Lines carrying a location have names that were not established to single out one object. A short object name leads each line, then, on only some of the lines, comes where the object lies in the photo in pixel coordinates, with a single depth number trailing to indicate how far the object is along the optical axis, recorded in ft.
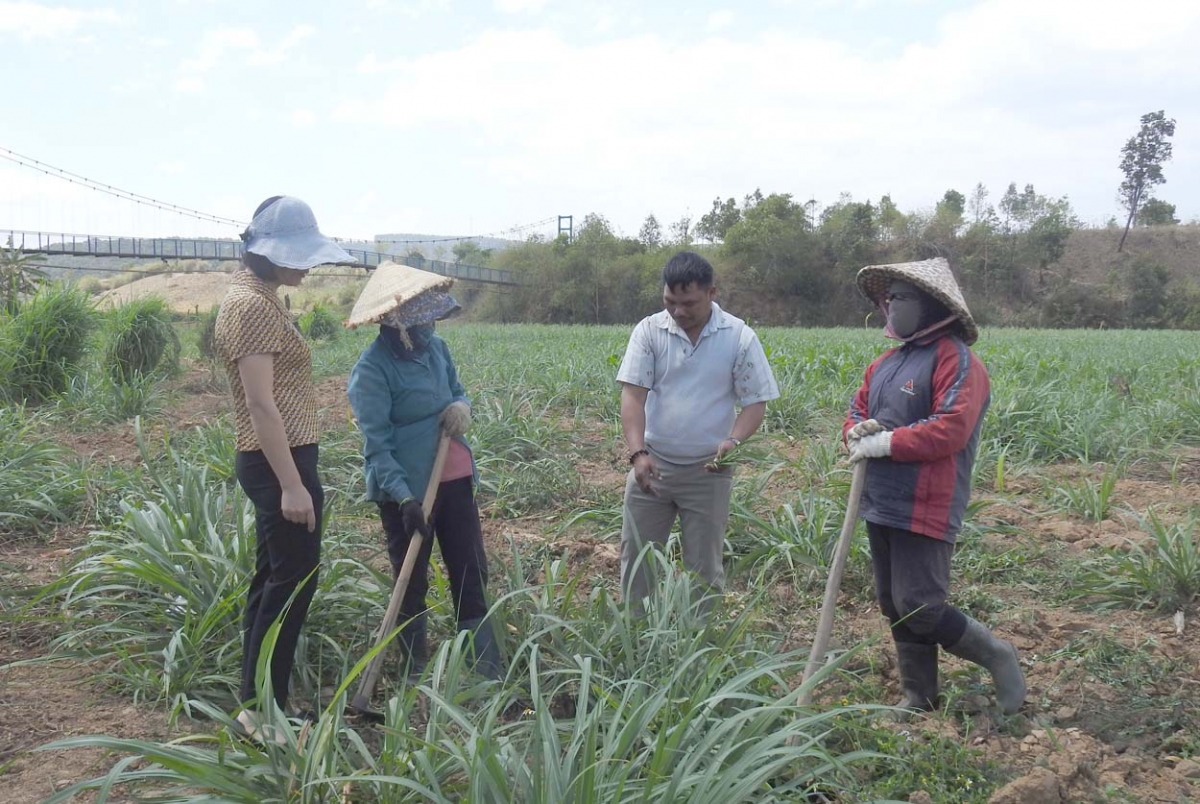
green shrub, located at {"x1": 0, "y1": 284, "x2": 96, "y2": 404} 26.30
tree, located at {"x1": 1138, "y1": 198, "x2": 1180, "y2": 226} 200.64
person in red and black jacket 8.64
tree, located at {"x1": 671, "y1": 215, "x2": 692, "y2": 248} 189.88
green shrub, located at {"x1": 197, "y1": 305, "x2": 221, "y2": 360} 36.91
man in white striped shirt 10.57
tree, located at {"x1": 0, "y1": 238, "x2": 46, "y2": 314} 31.07
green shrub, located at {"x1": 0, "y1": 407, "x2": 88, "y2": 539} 15.12
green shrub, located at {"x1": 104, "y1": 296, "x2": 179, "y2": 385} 29.07
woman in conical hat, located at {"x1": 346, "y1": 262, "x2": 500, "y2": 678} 9.56
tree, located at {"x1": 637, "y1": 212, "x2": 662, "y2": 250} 183.41
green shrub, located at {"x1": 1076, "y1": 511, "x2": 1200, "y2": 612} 12.14
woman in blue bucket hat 8.19
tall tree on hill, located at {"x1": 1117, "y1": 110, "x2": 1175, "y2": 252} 183.32
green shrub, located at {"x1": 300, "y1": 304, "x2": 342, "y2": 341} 58.85
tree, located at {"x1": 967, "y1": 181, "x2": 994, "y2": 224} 166.20
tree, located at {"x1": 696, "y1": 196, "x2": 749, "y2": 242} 176.45
